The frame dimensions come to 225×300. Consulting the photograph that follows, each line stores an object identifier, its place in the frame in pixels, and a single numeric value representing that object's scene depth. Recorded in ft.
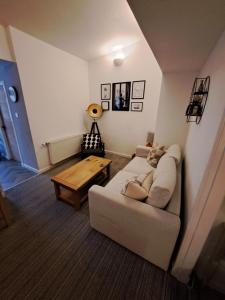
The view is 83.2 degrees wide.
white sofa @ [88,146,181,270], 3.36
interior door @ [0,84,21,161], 8.75
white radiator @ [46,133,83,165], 9.37
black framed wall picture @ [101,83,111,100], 11.10
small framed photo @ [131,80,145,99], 9.78
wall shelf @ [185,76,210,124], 4.38
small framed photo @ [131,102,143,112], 10.27
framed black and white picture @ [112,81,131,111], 10.40
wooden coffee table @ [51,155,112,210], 5.68
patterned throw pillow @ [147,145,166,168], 7.14
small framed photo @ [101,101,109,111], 11.59
